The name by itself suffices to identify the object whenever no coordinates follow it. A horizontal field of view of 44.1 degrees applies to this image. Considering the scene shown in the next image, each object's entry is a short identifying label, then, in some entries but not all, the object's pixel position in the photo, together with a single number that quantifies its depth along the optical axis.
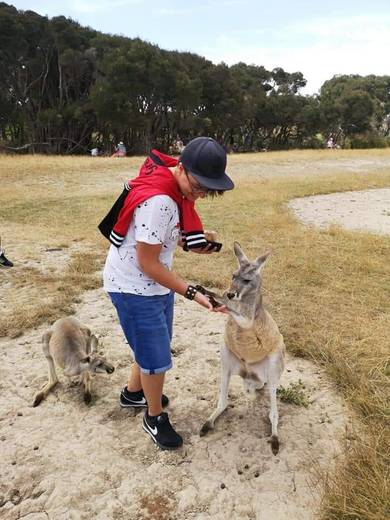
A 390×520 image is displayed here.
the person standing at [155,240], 2.19
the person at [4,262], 5.75
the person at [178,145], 24.08
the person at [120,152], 20.73
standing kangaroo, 2.71
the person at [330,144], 29.88
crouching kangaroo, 3.22
